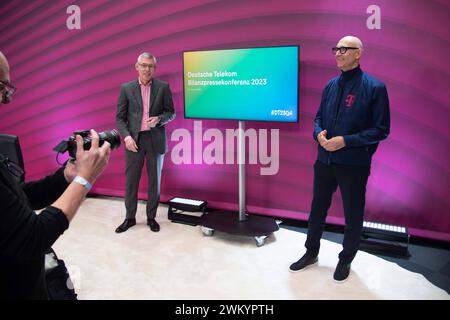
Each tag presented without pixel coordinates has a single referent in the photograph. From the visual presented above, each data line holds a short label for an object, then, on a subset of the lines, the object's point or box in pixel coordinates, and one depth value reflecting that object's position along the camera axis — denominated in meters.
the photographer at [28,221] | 1.07
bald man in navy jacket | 2.49
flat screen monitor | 3.11
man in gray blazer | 3.49
